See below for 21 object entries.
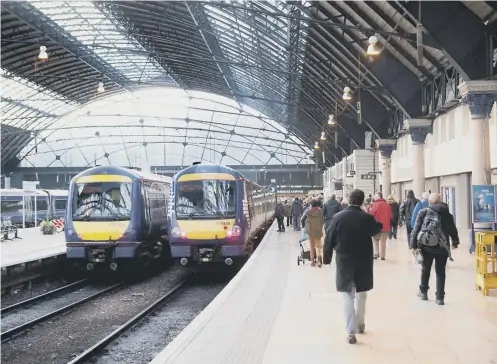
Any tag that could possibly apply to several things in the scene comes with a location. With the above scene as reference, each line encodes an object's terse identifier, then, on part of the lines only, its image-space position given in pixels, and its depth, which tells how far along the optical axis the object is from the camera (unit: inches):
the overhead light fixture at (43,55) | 840.8
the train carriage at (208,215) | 587.8
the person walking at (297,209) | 1033.5
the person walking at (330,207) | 603.2
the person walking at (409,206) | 653.9
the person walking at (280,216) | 1122.5
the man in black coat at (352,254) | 256.7
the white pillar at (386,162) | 1213.4
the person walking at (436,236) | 330.6
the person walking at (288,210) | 1263.5
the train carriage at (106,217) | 608.4
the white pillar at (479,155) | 622.5
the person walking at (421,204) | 457.2
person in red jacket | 562.9
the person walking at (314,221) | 539.5
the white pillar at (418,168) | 952.3
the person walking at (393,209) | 699.4
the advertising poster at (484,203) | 550.0
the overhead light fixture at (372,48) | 555.2
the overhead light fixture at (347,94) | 803.0
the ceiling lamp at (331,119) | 1027.9
